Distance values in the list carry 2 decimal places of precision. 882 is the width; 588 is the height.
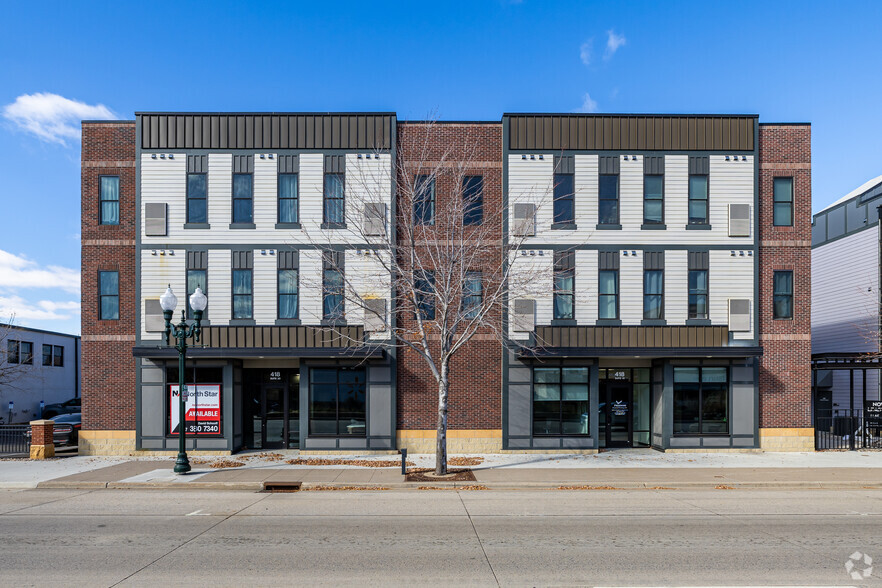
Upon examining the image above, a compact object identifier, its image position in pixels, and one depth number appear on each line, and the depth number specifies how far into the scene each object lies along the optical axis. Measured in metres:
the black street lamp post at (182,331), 16.45
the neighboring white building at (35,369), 38.06
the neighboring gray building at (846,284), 29.86
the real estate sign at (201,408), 20.53
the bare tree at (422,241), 19.53
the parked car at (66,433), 20.98
